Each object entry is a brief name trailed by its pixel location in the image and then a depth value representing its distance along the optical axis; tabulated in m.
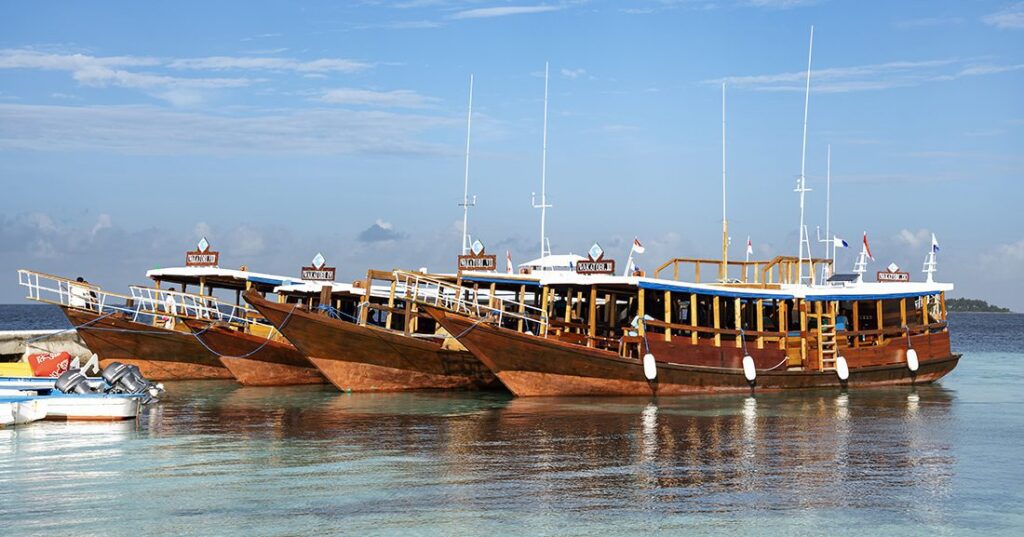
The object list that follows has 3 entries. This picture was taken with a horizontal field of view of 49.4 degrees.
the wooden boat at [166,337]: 29.67
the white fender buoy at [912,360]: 30.61
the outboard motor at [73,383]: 21.27
